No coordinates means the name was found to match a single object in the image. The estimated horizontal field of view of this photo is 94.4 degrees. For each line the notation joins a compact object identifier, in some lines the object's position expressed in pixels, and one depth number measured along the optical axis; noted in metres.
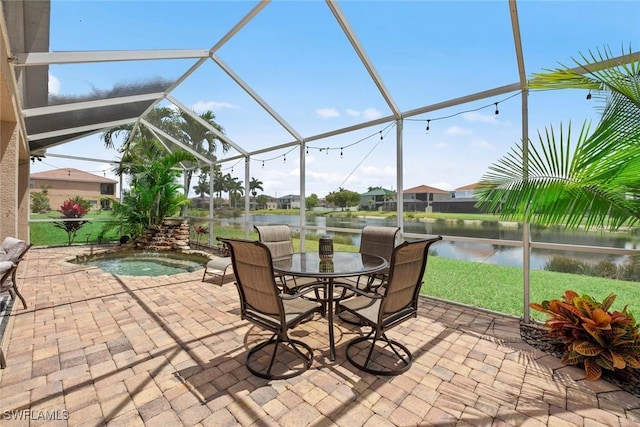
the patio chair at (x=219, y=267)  5.32
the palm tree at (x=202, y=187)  10.07
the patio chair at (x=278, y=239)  4.22
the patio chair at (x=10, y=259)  3.24
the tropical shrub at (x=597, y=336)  2.50
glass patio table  2.78
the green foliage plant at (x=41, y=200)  9.13
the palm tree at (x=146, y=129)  7.95
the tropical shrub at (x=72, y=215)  9.49
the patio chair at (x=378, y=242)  3.90
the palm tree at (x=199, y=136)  7.99
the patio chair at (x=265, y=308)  2.34
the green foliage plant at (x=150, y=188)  9.34
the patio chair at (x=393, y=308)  2.39
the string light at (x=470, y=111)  3.78
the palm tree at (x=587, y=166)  2.08
